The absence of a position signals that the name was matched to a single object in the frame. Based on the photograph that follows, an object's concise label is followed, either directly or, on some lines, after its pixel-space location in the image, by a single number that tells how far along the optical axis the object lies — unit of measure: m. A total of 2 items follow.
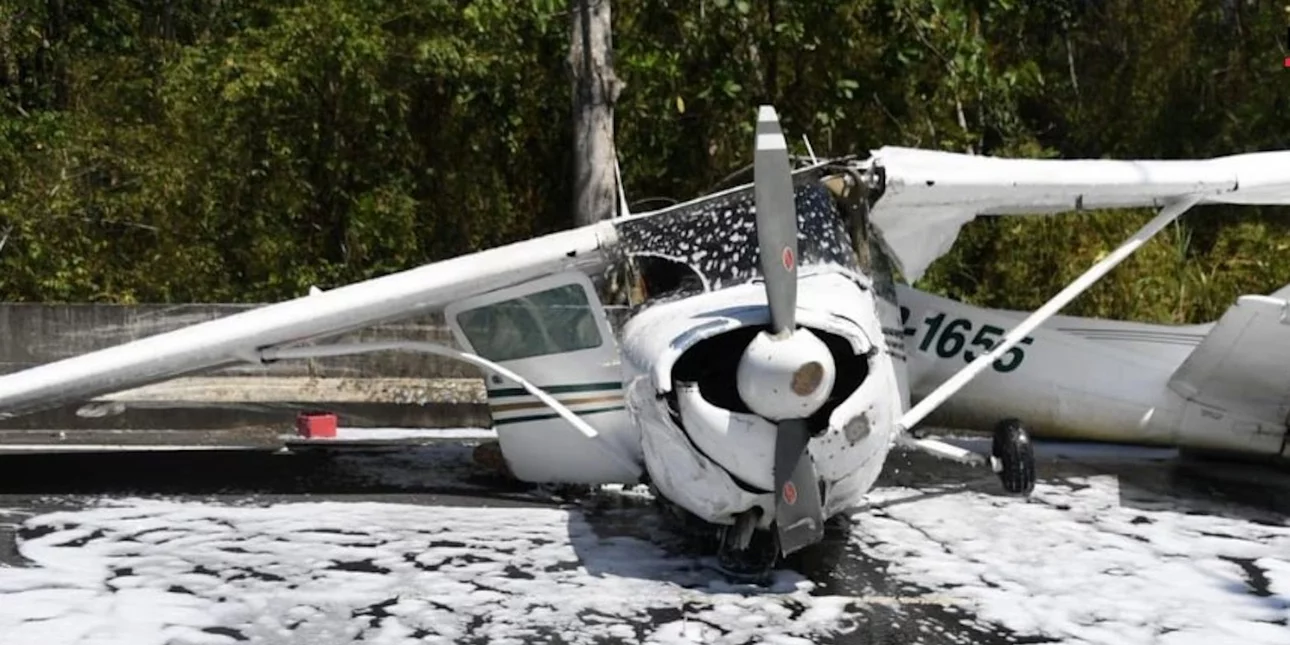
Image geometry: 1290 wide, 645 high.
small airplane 6.85
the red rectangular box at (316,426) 12.30
